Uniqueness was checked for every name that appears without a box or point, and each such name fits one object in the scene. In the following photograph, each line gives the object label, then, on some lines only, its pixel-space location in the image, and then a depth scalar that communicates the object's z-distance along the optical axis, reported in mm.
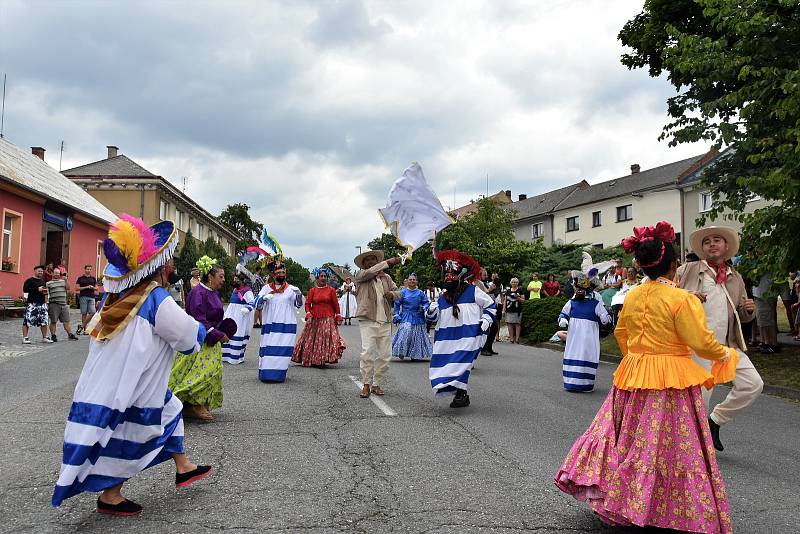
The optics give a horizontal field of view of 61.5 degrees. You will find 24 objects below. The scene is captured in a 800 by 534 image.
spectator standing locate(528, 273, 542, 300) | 21062
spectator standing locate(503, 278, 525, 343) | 18484
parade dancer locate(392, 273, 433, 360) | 14094
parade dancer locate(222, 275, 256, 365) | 12375
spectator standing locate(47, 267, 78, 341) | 15203
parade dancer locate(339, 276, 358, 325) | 28000
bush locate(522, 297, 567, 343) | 18391
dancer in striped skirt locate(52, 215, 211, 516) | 3996
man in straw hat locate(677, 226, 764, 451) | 5891
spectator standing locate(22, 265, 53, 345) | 14734
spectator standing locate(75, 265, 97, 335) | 16844
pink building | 23656
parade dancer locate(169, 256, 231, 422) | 6883
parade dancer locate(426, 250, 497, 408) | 7941
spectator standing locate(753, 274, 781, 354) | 12820
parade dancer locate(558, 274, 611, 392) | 9625
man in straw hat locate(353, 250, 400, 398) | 8750
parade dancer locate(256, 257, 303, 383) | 10070
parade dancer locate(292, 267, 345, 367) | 12141
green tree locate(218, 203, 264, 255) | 86312
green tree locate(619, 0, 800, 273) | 8438
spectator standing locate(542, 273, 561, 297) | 22172
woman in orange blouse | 3641
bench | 20891
